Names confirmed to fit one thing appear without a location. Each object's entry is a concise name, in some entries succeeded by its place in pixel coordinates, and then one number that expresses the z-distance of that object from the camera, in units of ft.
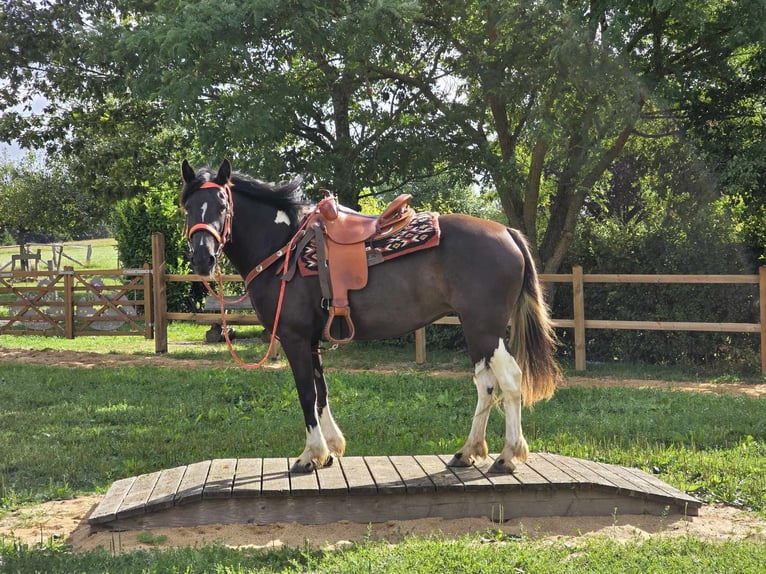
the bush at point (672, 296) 37.24
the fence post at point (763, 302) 34.22
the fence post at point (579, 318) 37.22
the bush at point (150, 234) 64.03
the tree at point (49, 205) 102.83
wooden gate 46.91
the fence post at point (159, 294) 45.01
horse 16.31
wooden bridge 14.90
